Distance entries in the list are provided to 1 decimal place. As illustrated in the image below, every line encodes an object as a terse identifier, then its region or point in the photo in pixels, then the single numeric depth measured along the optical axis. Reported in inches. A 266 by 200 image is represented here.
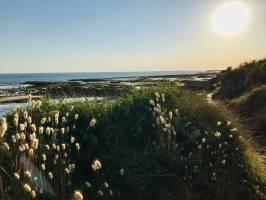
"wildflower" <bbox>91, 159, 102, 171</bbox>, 100.6
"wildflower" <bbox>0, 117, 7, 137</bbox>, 93.0
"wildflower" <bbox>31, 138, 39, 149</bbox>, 95.2
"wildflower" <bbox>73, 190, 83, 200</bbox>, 79.6
